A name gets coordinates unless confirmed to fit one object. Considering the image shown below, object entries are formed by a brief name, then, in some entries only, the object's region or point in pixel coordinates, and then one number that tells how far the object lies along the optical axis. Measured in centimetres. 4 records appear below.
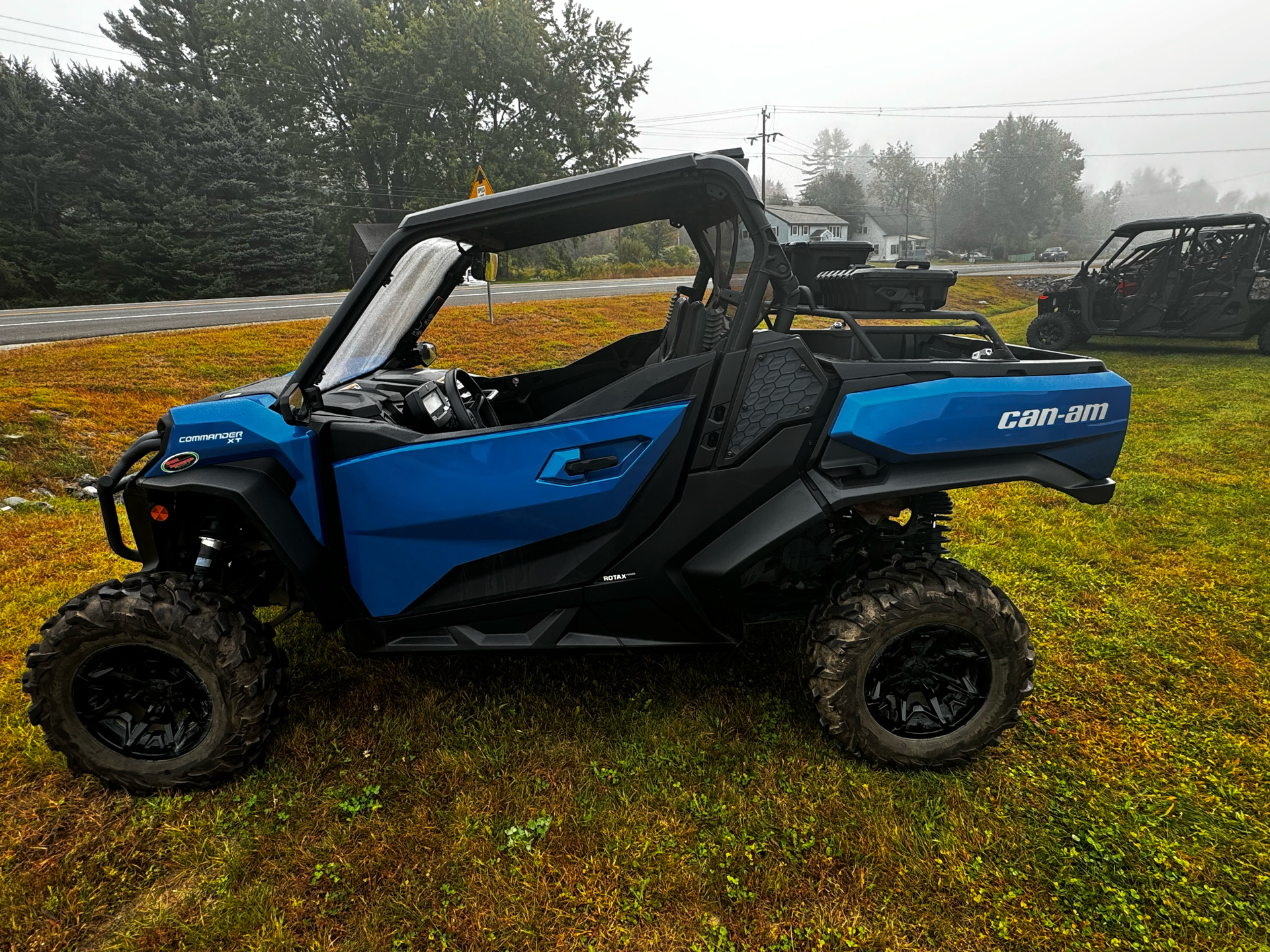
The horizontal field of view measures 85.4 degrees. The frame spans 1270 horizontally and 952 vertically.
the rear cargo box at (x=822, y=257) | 278
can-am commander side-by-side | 229
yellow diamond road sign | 890
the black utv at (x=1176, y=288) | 987
